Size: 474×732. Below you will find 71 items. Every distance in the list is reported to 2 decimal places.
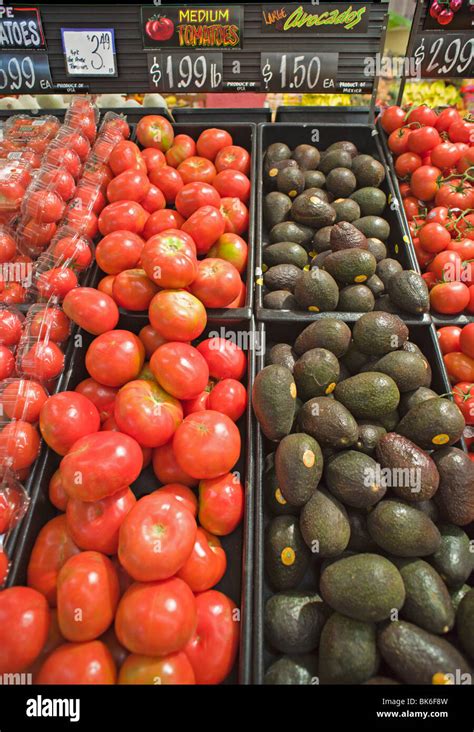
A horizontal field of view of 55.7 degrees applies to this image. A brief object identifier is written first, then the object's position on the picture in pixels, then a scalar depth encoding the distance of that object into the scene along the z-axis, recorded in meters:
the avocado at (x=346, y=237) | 0.74
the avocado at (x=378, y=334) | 0.62
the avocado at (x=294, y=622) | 0.46
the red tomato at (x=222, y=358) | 0.67
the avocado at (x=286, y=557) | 0.50
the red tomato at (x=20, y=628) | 0.44
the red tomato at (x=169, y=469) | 0.60
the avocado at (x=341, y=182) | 0.91
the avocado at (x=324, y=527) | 0.48
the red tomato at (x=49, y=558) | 0.51
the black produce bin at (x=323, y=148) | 0.71
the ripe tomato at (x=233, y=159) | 0.97
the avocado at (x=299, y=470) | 0.51
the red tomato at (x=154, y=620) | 0.41
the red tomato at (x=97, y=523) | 0.49
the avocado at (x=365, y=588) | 0.43
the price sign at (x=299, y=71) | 0.98
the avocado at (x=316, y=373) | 0.59
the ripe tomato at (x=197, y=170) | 0.95
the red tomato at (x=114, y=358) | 0.61
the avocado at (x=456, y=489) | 0.52
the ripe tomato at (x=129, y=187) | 0.84
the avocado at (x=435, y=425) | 0.53
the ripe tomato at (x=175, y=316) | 0.61
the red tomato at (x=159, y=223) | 0.81
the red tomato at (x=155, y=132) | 1.00
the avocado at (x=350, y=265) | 0.70
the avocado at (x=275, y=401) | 0.56
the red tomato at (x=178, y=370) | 0.58
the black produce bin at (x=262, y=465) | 0.47
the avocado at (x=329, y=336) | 0.63
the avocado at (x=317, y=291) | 0.68
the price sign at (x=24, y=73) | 0.99
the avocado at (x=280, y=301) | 0.74
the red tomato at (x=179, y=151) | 1.00
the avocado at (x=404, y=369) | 0.60
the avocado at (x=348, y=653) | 0.42
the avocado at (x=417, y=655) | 0.41
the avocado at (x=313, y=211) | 0.84
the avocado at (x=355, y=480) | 0.50
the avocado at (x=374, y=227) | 0.84
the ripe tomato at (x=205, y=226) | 0.75
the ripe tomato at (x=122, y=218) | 0.79
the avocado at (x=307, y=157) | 0.98
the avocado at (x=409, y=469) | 0.50
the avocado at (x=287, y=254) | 0.82
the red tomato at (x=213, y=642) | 0.46
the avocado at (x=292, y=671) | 0.44
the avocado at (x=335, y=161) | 0.94
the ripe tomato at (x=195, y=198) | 0.81
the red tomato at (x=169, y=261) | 0.63
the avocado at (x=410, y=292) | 0.69
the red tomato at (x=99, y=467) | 0.48
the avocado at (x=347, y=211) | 0.87
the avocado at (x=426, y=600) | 0.44
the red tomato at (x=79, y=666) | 0.42
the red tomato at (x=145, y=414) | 0.55
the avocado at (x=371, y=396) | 0.56
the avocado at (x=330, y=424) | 0.53
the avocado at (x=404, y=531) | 0.47
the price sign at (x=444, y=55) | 0.93
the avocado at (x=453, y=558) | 0.49
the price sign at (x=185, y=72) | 0.98
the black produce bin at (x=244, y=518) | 0.49
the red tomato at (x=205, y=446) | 0.54
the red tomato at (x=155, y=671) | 0.42
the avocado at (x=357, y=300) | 0.70
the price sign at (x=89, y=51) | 0.97
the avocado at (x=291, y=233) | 0.85
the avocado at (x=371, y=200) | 0.88
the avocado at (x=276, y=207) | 0.90
